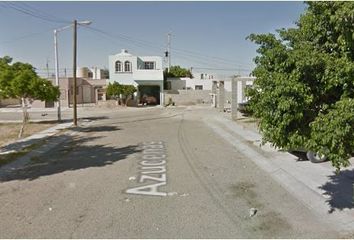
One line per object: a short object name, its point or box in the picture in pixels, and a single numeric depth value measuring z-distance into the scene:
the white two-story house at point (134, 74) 41.53
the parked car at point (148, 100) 42.53
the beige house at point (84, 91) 42.09
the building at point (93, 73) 57.45
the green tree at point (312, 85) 4.20
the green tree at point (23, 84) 18.50
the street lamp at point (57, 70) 24.13
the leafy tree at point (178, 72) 53.78
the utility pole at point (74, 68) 21.23
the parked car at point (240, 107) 25.71
